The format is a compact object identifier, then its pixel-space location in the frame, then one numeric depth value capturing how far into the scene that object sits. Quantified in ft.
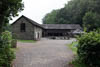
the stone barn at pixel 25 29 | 81.10
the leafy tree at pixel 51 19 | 197.20
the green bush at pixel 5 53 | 15.49
